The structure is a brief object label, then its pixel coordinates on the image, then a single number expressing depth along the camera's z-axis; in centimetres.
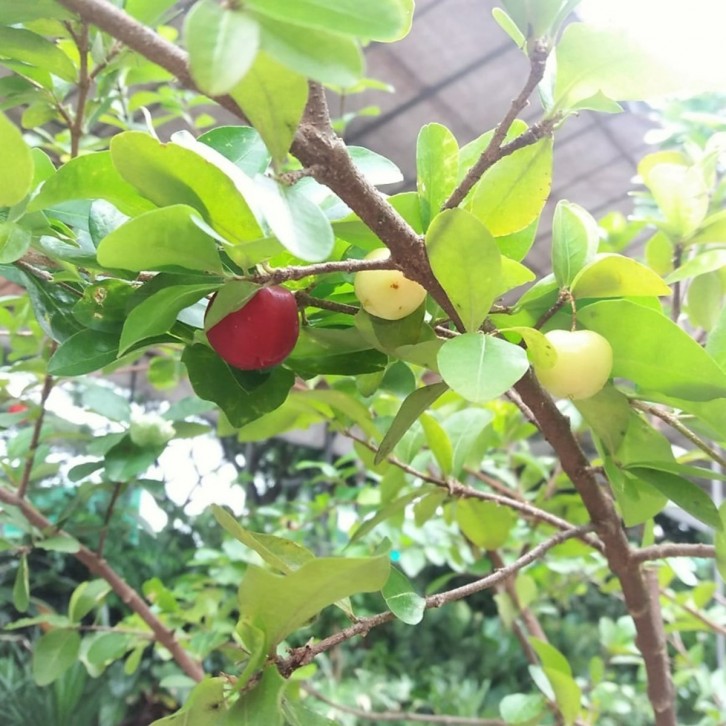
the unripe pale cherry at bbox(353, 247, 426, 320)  31
